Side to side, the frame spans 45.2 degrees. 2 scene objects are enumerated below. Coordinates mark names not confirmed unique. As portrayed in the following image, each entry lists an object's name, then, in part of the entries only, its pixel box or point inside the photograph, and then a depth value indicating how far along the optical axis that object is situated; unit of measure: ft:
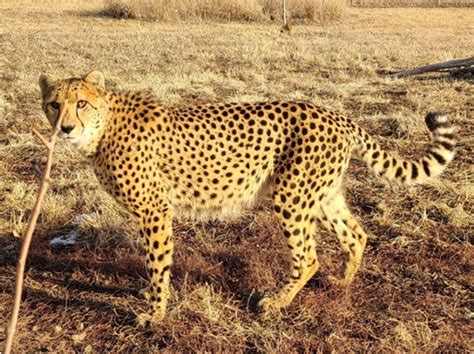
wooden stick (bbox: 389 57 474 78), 28.71
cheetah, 9.15
